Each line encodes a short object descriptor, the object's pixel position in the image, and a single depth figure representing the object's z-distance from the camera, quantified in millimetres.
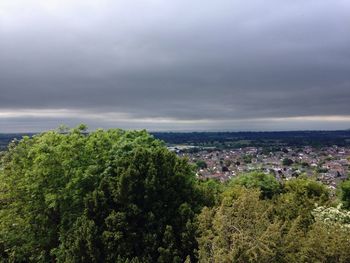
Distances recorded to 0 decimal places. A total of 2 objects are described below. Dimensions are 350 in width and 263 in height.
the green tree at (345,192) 41688
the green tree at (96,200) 25234
